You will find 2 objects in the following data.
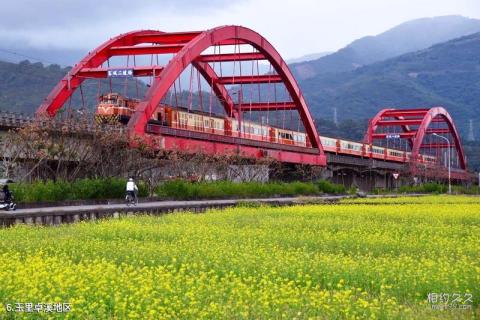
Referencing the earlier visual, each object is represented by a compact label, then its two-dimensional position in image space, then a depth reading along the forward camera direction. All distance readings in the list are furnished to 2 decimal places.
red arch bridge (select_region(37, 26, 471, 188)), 48.09
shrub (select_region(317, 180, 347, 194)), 64.06
